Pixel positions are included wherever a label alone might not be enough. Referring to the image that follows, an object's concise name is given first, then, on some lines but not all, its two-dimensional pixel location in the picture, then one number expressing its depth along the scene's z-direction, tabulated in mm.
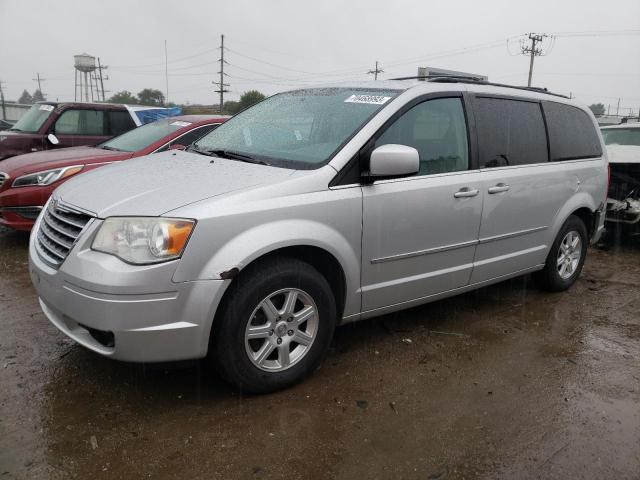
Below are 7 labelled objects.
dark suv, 7727
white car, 6625
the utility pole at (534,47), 43812
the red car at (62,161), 5449
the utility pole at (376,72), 49616
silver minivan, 2523
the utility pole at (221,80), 43862
